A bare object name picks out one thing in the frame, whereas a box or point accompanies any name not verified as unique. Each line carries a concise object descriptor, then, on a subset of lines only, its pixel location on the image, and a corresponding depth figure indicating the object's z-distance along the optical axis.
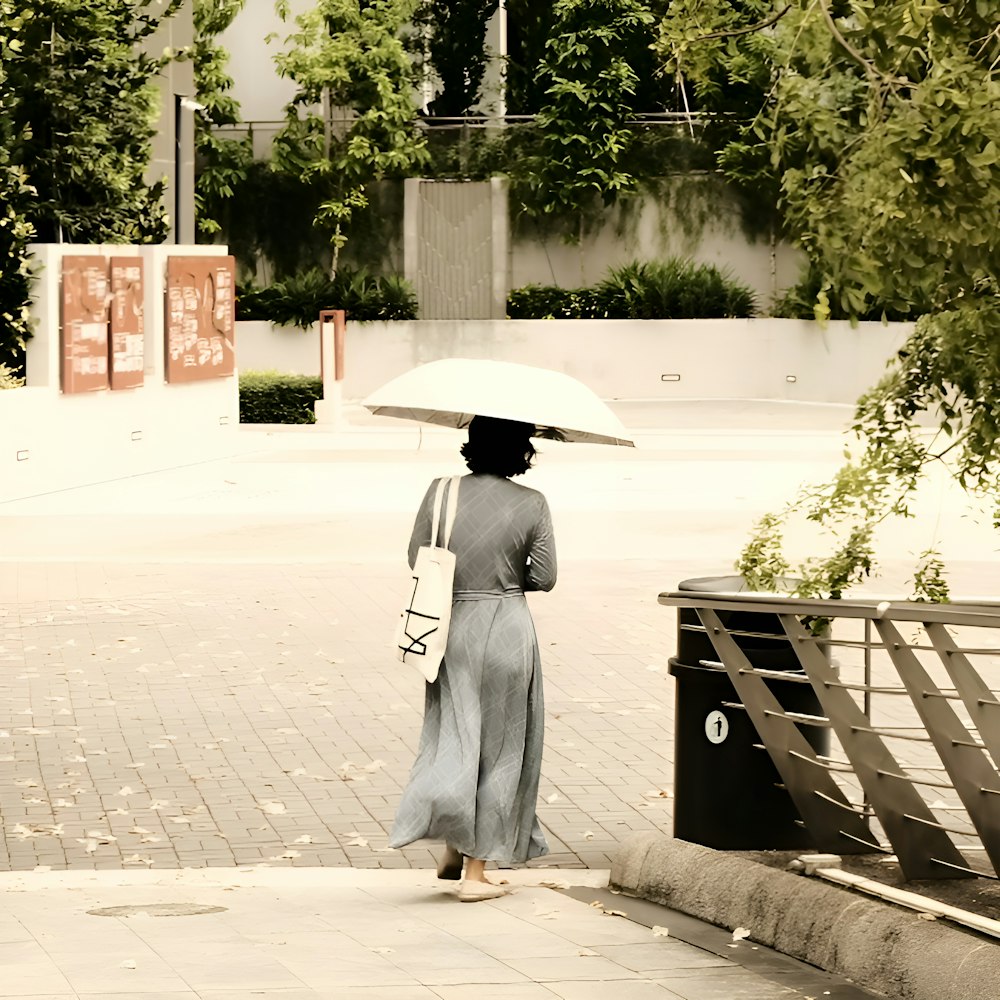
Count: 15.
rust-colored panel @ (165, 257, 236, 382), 24.12
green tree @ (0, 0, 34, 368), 20.88
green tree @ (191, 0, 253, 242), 38.53
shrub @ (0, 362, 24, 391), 20.50
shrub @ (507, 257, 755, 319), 38.00
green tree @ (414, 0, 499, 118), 40.44
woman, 6.61
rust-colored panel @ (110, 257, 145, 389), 22.48
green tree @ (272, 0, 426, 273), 38.28
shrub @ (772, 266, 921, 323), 36.69
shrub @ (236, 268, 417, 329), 38.28
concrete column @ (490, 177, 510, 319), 39.16
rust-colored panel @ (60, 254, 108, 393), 21.38
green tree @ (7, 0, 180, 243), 22.59
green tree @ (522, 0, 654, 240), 38.25
